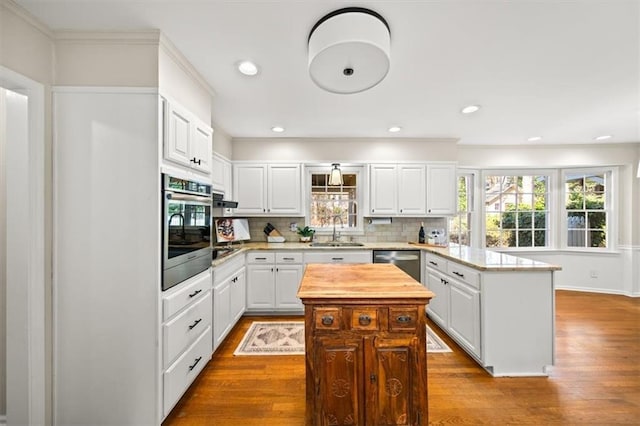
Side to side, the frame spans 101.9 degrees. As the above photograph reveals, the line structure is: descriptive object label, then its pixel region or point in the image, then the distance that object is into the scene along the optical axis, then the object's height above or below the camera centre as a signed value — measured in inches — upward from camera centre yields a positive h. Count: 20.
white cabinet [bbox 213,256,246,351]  97.8 -35.8
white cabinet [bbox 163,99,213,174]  68.0 +21.8
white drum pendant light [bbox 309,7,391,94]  55.5 +36.0
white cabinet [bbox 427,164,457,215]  156.5 +14.2
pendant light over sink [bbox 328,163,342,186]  152.9 +21.5
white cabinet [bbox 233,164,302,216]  154.3 +15.2
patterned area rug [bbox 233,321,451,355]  103.3 -54.8
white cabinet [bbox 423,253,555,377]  86.4 -36.7
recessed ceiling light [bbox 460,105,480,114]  112.1 +45.7
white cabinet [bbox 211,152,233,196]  128.9 +19.9
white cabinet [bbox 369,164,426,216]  156.5 +13.6
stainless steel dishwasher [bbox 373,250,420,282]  139.9 -25.2
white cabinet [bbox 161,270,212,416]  66.7 -35.1
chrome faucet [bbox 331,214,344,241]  166.4 -4.2
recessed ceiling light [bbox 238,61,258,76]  79.2 +45.3
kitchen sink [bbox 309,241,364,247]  149.6 -18.6
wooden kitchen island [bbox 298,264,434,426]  55.2 -31.2
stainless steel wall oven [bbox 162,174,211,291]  66.5 -4.7
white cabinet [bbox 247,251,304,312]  136.5 -36.2
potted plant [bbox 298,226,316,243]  158.6 -12.6
